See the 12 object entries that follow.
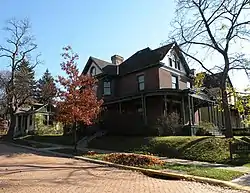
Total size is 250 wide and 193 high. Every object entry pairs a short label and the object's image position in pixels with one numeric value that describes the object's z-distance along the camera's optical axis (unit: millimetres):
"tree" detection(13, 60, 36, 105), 37275
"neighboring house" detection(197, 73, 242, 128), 32156
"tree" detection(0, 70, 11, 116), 39206
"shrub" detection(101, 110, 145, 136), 24297
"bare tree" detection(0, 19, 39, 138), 36625
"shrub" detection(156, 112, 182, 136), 23234
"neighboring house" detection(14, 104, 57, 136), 43562
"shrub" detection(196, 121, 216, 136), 26097
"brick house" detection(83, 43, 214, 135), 25439
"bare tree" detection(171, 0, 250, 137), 20609
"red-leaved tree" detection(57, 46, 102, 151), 19484
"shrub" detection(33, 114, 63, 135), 40312
